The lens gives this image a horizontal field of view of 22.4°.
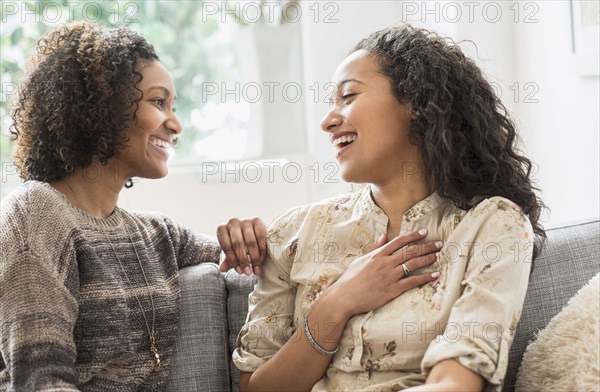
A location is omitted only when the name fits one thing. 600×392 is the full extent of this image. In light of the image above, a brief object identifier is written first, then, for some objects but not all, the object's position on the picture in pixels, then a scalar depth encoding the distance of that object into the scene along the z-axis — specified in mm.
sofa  2213
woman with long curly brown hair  2039
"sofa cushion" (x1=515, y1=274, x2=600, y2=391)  2032
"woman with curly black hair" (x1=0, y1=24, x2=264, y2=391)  2012
